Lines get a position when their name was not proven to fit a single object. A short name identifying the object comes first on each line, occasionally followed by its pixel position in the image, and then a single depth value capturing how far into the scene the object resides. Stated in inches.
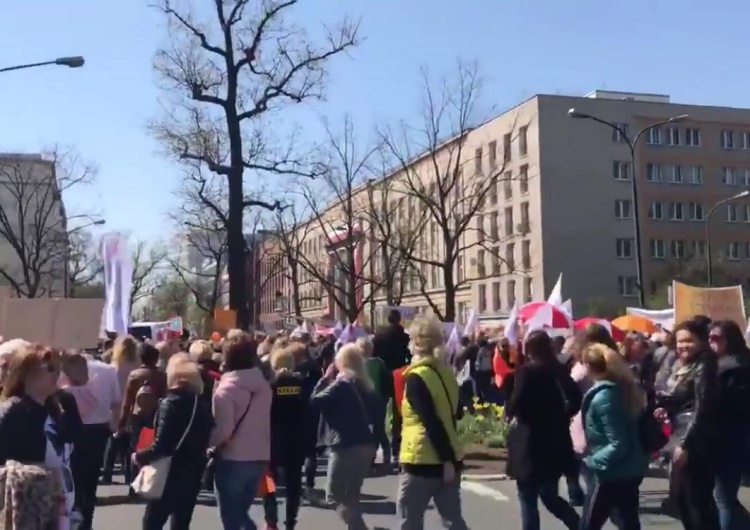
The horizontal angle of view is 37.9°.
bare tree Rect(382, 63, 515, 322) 1731.1
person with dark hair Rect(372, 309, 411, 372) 583.8
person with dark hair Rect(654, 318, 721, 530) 303.9
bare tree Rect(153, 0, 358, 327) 985.5
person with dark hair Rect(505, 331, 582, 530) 323.6
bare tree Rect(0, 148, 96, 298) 2053.4
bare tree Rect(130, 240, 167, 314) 2935.5
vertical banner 677.9
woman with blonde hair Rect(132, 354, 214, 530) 300.0
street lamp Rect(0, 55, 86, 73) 905.5
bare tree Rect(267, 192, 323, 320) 1990.7
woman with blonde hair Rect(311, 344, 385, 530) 357.7
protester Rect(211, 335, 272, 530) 320.2
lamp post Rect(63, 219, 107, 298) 2090.1
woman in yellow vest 294.0
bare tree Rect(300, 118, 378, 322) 1890.3
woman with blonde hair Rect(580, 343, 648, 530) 295.6
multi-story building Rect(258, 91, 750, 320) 2591.0
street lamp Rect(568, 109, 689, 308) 1176.2
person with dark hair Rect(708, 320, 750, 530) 307.6
